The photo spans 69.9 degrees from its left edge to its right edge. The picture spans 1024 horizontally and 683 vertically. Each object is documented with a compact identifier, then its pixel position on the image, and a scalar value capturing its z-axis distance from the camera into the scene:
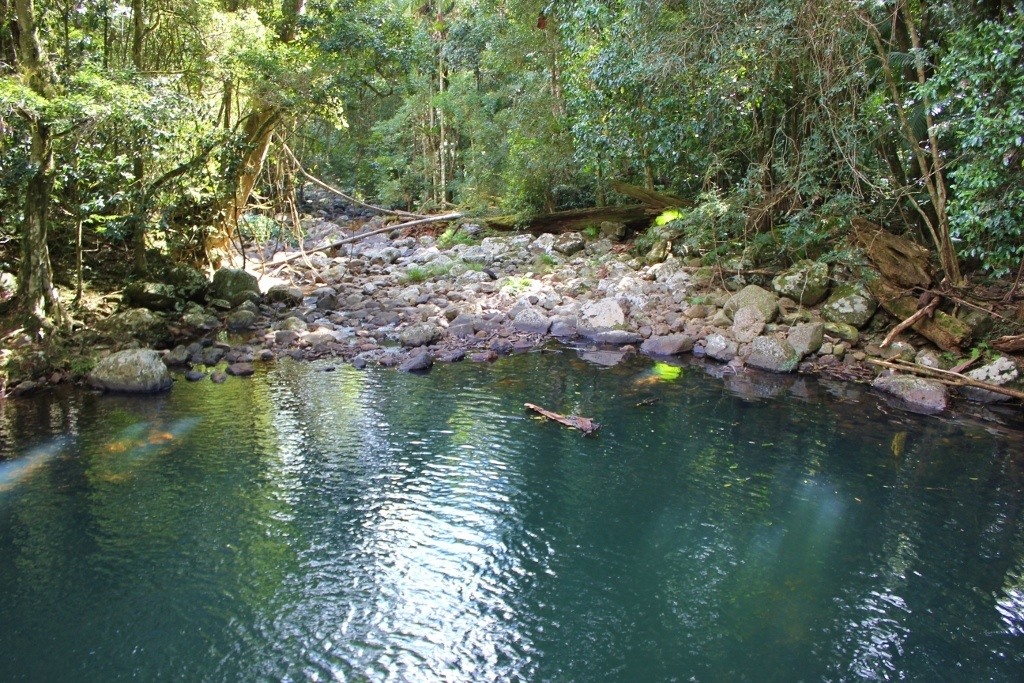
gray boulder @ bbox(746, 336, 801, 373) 12.55
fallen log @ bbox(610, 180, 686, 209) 17.16
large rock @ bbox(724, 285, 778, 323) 13.36
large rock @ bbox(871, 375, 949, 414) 10.80
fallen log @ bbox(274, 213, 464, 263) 22.16
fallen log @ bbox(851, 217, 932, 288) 12.22
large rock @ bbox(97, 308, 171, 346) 12.79
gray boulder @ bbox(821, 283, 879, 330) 12.80
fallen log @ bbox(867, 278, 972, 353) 11.52
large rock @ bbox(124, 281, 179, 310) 14.05
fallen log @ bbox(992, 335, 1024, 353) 10.86
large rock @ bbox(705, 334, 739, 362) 13.16
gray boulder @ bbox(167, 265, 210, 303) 15.10
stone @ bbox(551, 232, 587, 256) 18.89
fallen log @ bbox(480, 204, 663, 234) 19.05
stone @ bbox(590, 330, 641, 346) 14.25
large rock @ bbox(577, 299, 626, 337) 14.65
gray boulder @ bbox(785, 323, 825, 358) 12.69
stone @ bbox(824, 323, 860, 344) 12.76
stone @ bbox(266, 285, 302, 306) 16.19
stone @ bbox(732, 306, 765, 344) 13.23
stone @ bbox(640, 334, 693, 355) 13.64
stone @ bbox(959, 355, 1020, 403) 10.88
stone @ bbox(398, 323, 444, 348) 13.91
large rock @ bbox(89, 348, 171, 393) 11.01
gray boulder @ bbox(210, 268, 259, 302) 15.71
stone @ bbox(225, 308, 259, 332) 14.73
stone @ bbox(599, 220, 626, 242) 19.20
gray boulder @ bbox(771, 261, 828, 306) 13.30
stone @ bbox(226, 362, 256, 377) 12.04
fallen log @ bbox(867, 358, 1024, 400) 10.57
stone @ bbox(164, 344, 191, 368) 12.55
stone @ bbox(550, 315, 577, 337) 14.88
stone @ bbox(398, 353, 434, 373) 12.48
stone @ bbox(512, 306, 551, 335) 14.90
